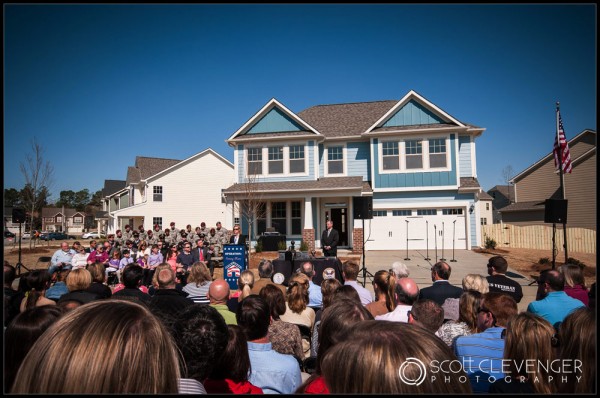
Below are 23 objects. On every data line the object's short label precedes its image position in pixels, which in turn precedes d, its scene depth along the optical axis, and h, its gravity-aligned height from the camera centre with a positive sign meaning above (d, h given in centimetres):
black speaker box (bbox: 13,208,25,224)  920 -14
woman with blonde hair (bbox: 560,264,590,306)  447 -99
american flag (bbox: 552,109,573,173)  1145 +184
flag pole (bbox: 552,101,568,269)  1110 +190
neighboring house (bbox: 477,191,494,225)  3881 -16
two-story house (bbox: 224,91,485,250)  1847 +175
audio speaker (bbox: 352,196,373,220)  1099 +1
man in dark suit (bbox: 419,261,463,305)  473 -114
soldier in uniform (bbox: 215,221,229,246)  1513 -114
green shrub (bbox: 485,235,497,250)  1832 -193
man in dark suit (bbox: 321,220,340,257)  1173 -113
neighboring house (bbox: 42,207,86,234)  7369 -237
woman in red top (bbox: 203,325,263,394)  218 -103
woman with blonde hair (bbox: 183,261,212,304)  552 -120
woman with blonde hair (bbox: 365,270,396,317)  453 -114
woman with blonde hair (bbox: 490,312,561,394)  197 -89
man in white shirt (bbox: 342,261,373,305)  590 -110
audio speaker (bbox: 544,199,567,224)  875 -12
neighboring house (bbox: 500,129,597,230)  2114 +124
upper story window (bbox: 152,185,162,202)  2801 +125
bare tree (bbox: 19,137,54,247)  1421 +44
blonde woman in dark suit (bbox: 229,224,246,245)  1287 -108
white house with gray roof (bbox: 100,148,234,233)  2777 +117
